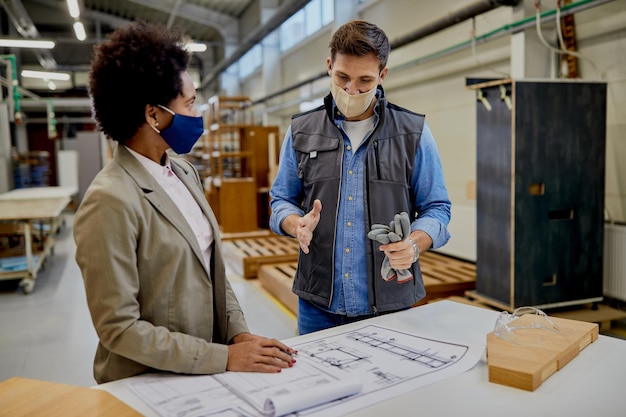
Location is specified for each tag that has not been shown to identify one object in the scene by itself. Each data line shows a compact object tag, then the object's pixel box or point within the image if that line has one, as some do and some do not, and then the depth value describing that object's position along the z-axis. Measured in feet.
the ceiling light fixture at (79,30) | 34.95
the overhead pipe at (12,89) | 28.35
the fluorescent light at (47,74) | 41.60
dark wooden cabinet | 12.93
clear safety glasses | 4.65
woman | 3.99
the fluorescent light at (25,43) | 30.40
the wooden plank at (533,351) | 4.00
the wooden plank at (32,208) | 19.03
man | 6.05
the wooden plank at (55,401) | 3.50
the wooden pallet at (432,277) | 15.40
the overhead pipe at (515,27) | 13.26
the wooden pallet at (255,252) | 20.99
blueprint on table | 3.63
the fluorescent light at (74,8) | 28.01
